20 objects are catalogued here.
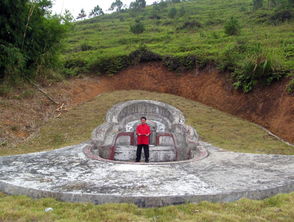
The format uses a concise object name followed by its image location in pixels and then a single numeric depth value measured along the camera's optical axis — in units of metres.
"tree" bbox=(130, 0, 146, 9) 46.02
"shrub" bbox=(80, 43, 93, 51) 20.83
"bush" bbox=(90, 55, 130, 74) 15.75
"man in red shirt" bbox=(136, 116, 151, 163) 7.13
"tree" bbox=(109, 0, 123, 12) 56.28
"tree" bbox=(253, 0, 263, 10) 28.46
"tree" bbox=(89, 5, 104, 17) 51.53
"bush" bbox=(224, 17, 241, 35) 18.36
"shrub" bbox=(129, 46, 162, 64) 15.91
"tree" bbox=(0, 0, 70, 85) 9.81
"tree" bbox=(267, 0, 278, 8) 28.44
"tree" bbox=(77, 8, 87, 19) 47.45
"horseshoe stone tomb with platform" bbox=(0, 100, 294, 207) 3.99
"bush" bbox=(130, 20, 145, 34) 25.30
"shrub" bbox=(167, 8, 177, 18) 32.38
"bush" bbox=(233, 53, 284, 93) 10.55
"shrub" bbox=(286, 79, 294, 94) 9.66
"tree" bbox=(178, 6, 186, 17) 32.65
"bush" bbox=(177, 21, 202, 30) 24.44
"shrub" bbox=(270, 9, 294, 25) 20.41
